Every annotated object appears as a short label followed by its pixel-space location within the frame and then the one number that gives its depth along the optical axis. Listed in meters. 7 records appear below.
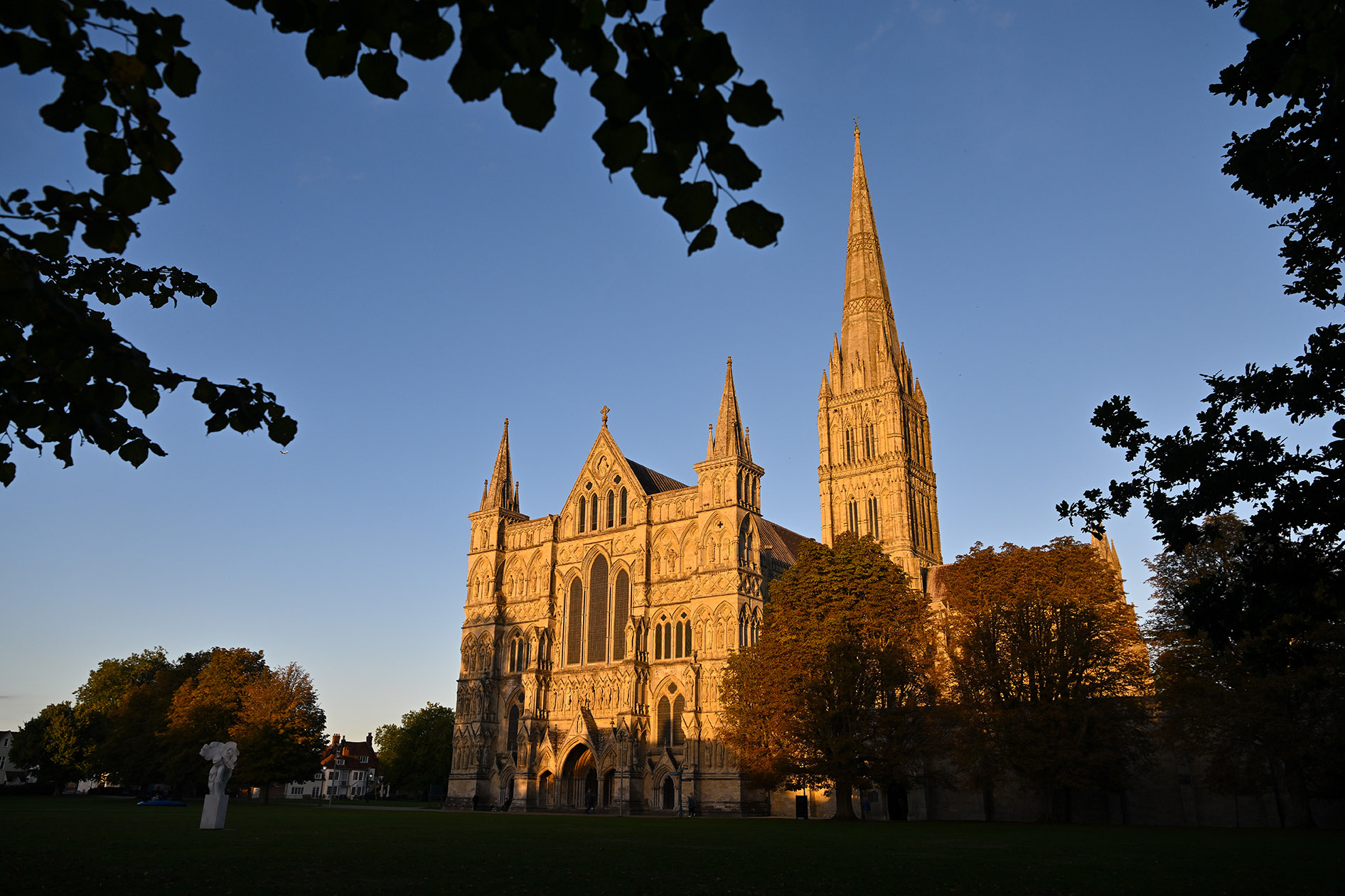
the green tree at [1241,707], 32.62
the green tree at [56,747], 81.19
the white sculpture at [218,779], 27.70
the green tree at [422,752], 91.06
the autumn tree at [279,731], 59.59
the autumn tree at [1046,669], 36.19
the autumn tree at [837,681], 37.69
